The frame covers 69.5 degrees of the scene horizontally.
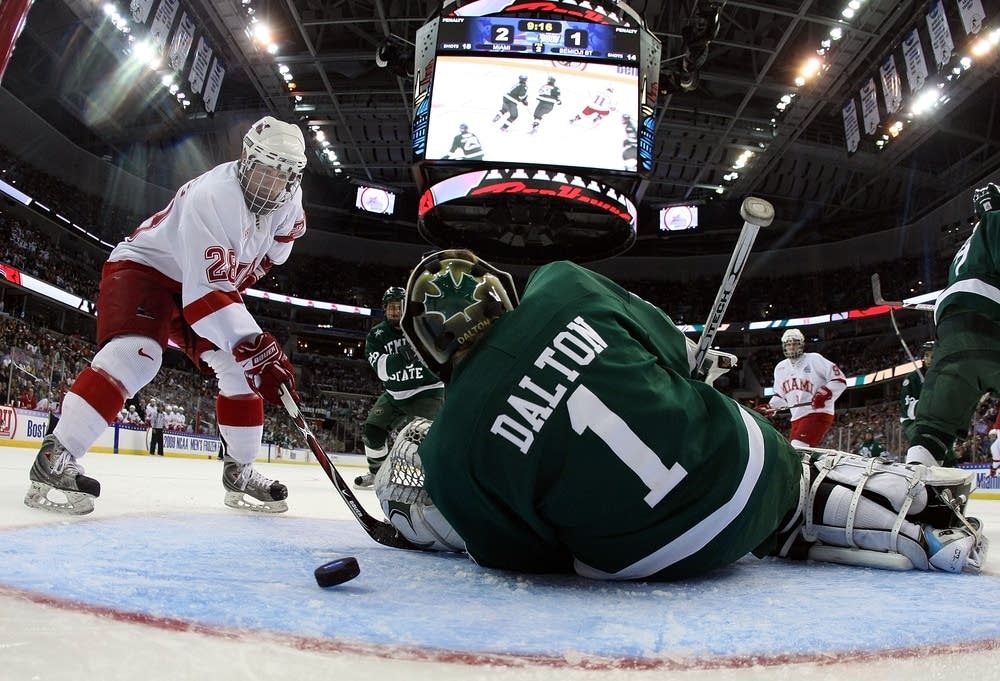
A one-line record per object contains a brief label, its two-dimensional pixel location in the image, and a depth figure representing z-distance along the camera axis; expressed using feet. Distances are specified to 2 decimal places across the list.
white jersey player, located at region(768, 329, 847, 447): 23.58
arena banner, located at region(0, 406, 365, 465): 31.42
